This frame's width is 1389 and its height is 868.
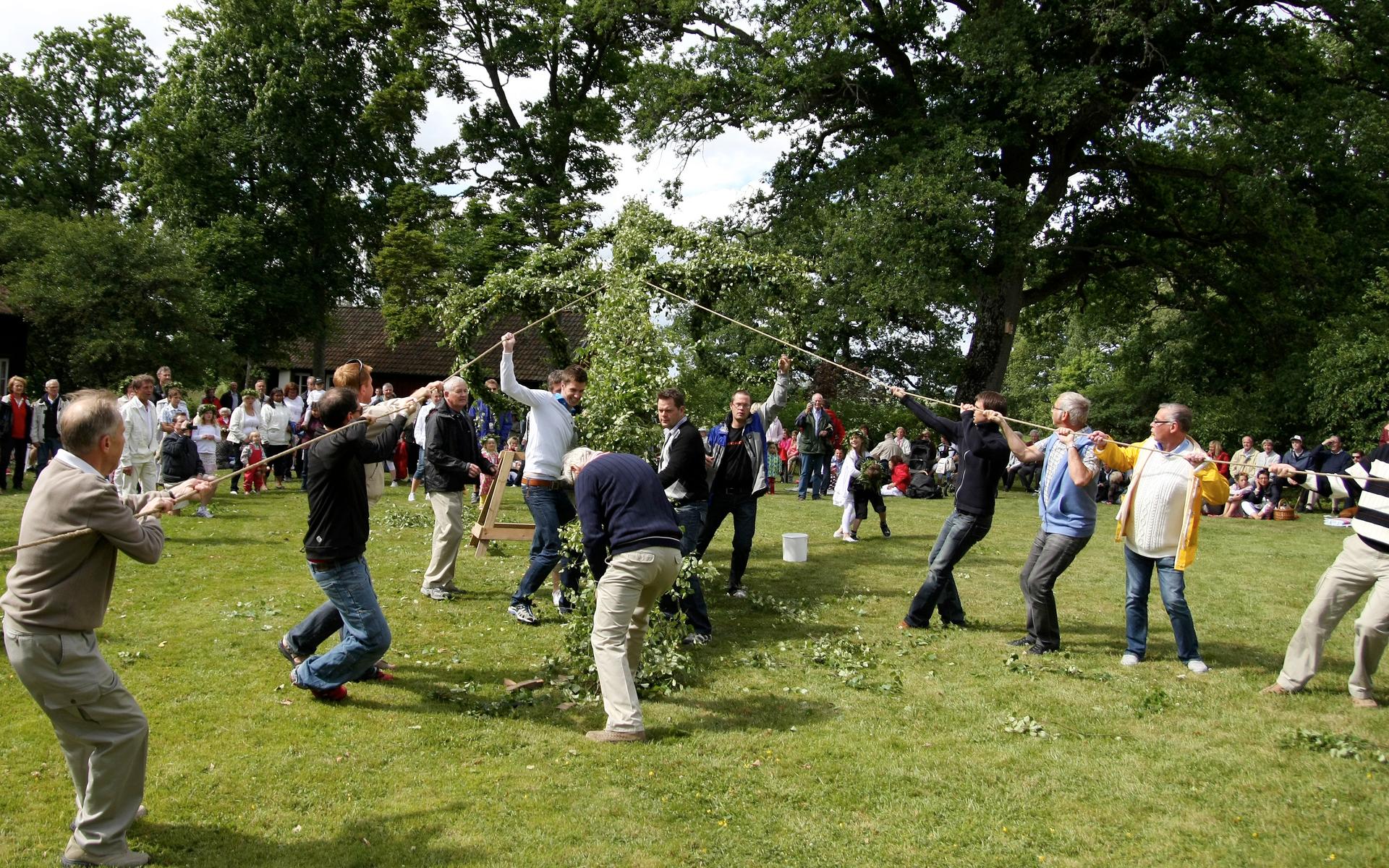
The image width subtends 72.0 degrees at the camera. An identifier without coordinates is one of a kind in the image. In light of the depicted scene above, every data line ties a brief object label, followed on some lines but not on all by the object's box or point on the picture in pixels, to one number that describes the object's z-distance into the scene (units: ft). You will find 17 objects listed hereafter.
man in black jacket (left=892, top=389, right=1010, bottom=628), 26.25
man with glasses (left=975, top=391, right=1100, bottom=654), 24.34
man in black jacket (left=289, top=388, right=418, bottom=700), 18.89
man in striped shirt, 20.49
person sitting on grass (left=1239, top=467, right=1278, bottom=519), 64.34
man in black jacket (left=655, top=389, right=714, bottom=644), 24.02
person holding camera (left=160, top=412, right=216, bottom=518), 41.96
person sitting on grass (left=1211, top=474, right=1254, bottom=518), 65.16
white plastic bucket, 38.70
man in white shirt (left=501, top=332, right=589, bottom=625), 26.61
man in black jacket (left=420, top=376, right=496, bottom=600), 28.60
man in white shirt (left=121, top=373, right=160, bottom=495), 38.58
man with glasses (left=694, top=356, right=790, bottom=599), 29.84
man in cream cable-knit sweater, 23.07
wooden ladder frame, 34.47
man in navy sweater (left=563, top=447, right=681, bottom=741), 18.25
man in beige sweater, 12.71
